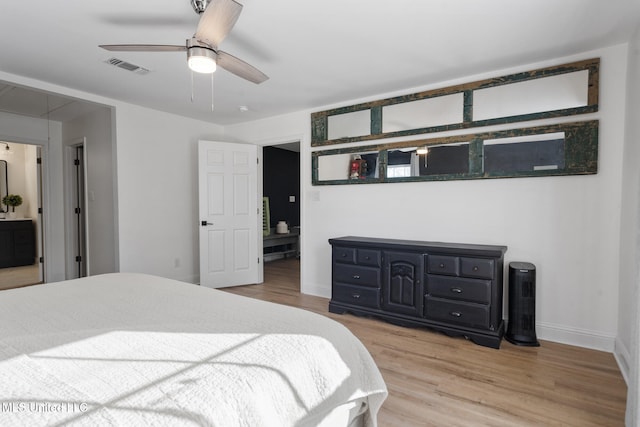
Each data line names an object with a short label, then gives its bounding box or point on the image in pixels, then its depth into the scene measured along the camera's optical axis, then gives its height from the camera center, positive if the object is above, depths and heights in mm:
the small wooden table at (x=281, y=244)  6348 -900
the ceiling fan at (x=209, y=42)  1639 +927
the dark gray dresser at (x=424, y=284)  2666 -760
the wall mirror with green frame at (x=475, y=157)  2652 +440
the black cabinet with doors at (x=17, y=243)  5812 -746
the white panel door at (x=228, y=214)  4391 -171
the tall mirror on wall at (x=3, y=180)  6141 +421
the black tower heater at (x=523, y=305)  2627 -845
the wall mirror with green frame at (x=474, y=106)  2656 +934
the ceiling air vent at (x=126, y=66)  2770 +1219
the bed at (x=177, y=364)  750 -467
